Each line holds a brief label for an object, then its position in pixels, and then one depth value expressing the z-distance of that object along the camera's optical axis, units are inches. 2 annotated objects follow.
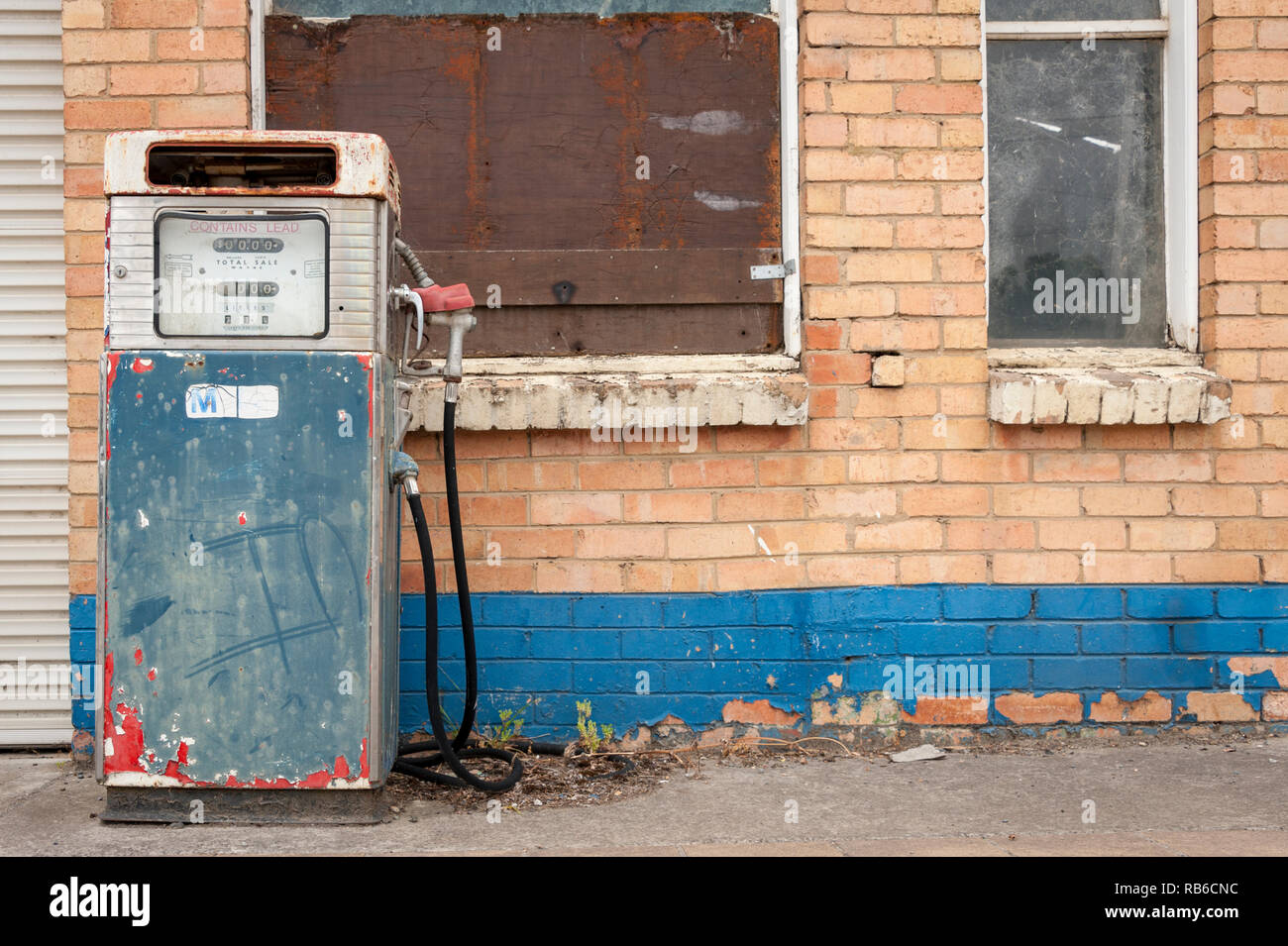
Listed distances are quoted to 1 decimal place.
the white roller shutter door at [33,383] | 167.5
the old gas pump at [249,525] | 127.2
